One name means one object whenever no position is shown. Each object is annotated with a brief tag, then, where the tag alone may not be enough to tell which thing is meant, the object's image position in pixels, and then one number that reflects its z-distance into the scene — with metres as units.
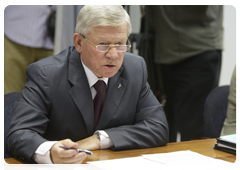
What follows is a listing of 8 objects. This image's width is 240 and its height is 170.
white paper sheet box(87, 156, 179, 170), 4.32
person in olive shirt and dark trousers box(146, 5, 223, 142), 5.51
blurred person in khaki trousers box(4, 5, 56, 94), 5.22
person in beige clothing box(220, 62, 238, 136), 4.87
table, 4.36
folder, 4.48
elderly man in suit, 4.52
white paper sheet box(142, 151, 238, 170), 4.34
